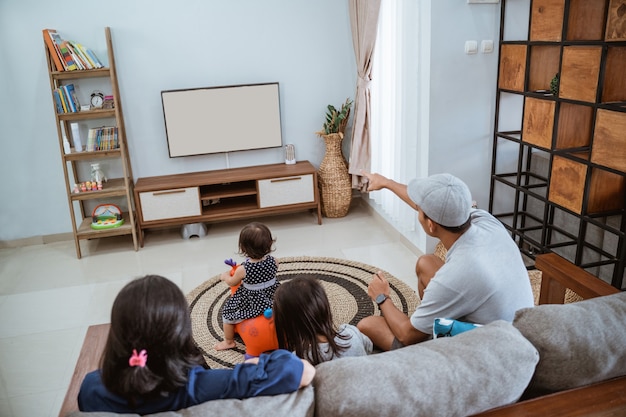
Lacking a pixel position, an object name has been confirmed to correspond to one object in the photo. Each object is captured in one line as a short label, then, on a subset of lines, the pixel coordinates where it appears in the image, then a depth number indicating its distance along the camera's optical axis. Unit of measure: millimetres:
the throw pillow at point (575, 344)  1415
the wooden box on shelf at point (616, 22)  2488
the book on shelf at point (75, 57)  3918
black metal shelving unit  2701
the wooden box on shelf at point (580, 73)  2662
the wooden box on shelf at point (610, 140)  2526
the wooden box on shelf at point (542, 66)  3189
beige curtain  4113
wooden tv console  4281
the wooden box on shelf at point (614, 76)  2594
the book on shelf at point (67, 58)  3896
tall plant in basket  4609
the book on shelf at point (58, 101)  3941
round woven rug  2936
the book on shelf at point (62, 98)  3951
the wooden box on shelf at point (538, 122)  3043
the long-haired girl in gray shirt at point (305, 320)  1788
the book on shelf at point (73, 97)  3996
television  4391
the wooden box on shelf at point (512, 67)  3313
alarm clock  4193
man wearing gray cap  1802
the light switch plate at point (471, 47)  3465
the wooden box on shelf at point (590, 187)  2820
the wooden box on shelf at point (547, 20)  2934
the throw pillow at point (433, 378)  1249
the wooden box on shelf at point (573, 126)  2961
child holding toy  2668
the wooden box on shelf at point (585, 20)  2771
